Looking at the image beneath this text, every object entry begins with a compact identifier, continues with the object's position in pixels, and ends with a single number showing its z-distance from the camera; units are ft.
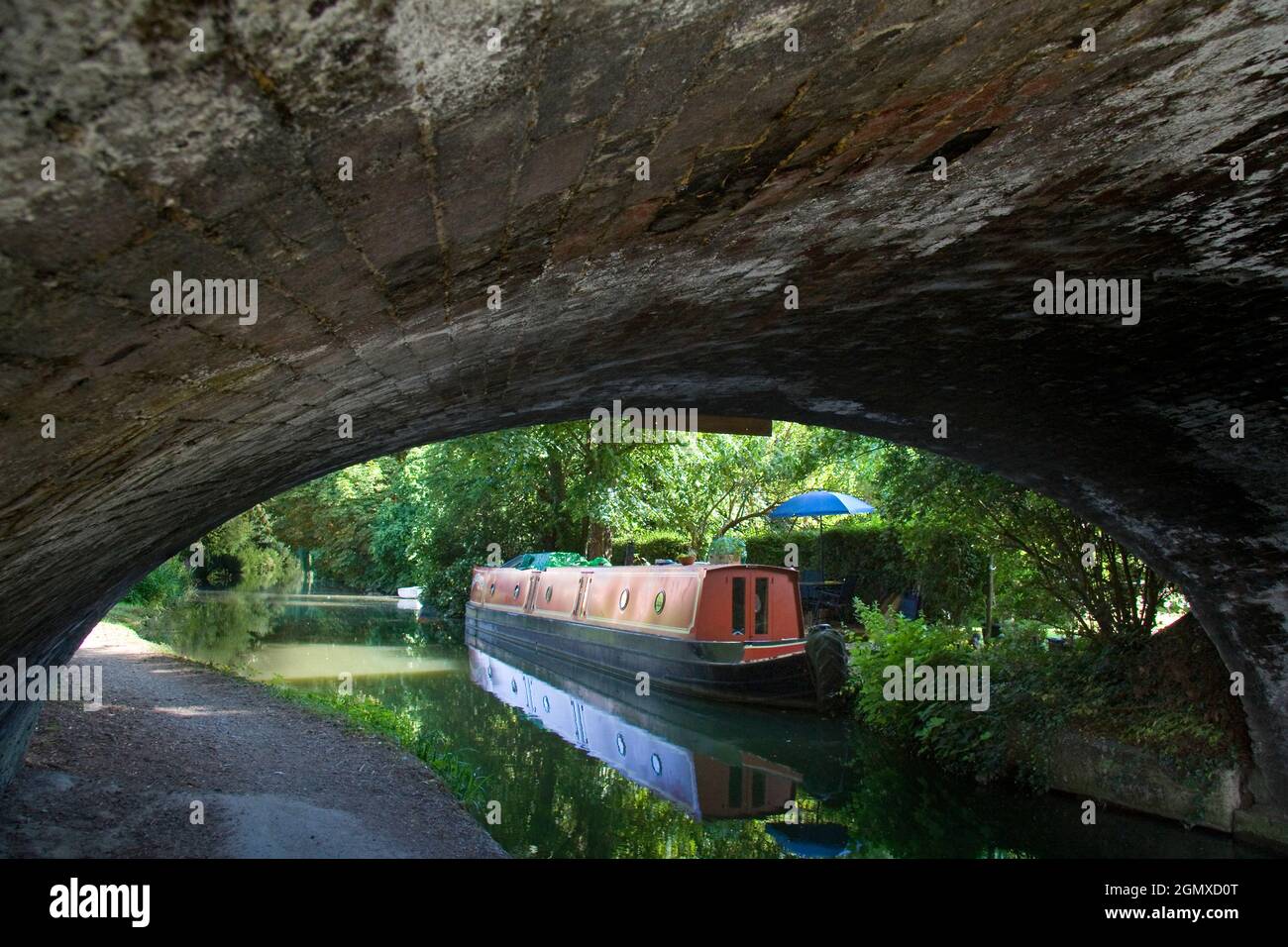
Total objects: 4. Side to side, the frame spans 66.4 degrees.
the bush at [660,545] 77.97
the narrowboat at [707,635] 40.98
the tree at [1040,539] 26.71
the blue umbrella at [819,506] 50.80
